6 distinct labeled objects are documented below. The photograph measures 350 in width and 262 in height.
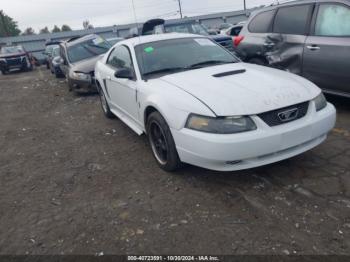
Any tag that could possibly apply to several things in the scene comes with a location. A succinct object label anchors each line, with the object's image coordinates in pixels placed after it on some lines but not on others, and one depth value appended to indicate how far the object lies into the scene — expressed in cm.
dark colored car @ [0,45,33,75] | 2038
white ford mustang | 303
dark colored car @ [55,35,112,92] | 910
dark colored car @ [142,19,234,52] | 1090
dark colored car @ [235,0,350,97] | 473
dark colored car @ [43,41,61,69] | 1716
